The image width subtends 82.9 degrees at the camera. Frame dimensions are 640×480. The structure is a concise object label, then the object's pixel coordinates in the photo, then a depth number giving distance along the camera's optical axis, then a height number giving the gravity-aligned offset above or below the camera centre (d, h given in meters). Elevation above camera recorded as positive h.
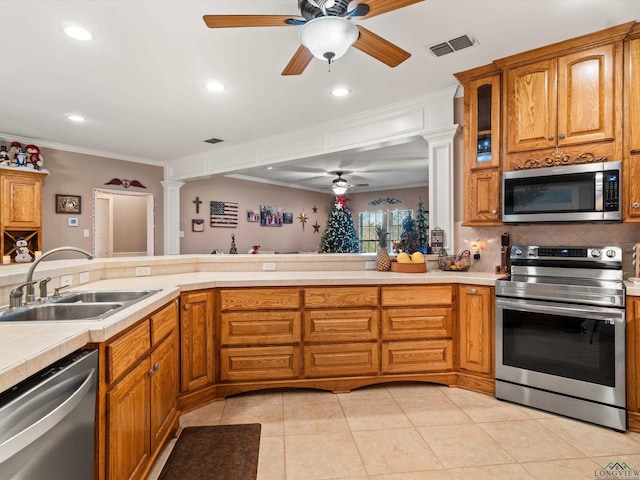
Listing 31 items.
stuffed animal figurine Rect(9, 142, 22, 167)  4.84 +1.18
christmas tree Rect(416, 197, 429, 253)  4.66 +0.11
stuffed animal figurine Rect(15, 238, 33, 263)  4.73 -0.18
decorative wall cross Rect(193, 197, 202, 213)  7.06 +0.71
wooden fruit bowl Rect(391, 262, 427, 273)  3.17 -0.26
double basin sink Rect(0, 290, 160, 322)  1.63 -0.34
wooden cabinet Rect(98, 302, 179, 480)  1.38 -0.72
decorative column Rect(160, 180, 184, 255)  6.57 +0.39
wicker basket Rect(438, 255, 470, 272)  3.24 -0.23
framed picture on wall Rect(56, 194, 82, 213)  5.45 +0.54
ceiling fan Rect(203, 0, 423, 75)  1.86 +1.15
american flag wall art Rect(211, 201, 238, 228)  7.37 +0.50
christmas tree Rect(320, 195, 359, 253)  9.16 +0.13
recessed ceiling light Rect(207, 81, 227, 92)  3.35 +1.43
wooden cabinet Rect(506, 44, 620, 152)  2.51 +1.01
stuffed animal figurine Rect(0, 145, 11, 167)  4.61 +1.05
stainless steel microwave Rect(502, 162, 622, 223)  2.46 +0.32
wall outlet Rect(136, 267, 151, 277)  2.89 -0.26
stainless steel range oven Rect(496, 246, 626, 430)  2.28 -0.65
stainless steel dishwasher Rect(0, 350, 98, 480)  0.87 -0.50
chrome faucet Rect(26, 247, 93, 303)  1.79 -0.21
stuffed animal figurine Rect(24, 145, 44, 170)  4.91 +1.11
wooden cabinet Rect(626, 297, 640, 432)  2.24 -0.78
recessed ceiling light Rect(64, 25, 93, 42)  2.46 +1.43
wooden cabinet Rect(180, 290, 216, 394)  2.49 -0.73
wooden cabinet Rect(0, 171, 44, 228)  4.65 +0.51
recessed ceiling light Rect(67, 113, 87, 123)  4.17 +1.42
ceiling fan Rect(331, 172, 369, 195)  7.42 +1.09
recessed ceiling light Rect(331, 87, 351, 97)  3.45 +1.42
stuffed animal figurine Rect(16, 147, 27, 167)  4.77 +1.06
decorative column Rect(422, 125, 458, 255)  3.38 +0.52
